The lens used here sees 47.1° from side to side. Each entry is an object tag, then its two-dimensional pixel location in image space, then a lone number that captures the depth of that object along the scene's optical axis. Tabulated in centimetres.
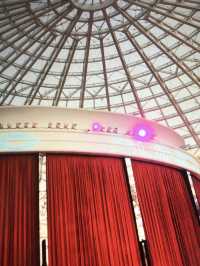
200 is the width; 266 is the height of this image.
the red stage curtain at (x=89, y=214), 989
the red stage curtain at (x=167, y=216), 1120
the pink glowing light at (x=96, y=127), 1275
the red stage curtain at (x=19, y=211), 936
